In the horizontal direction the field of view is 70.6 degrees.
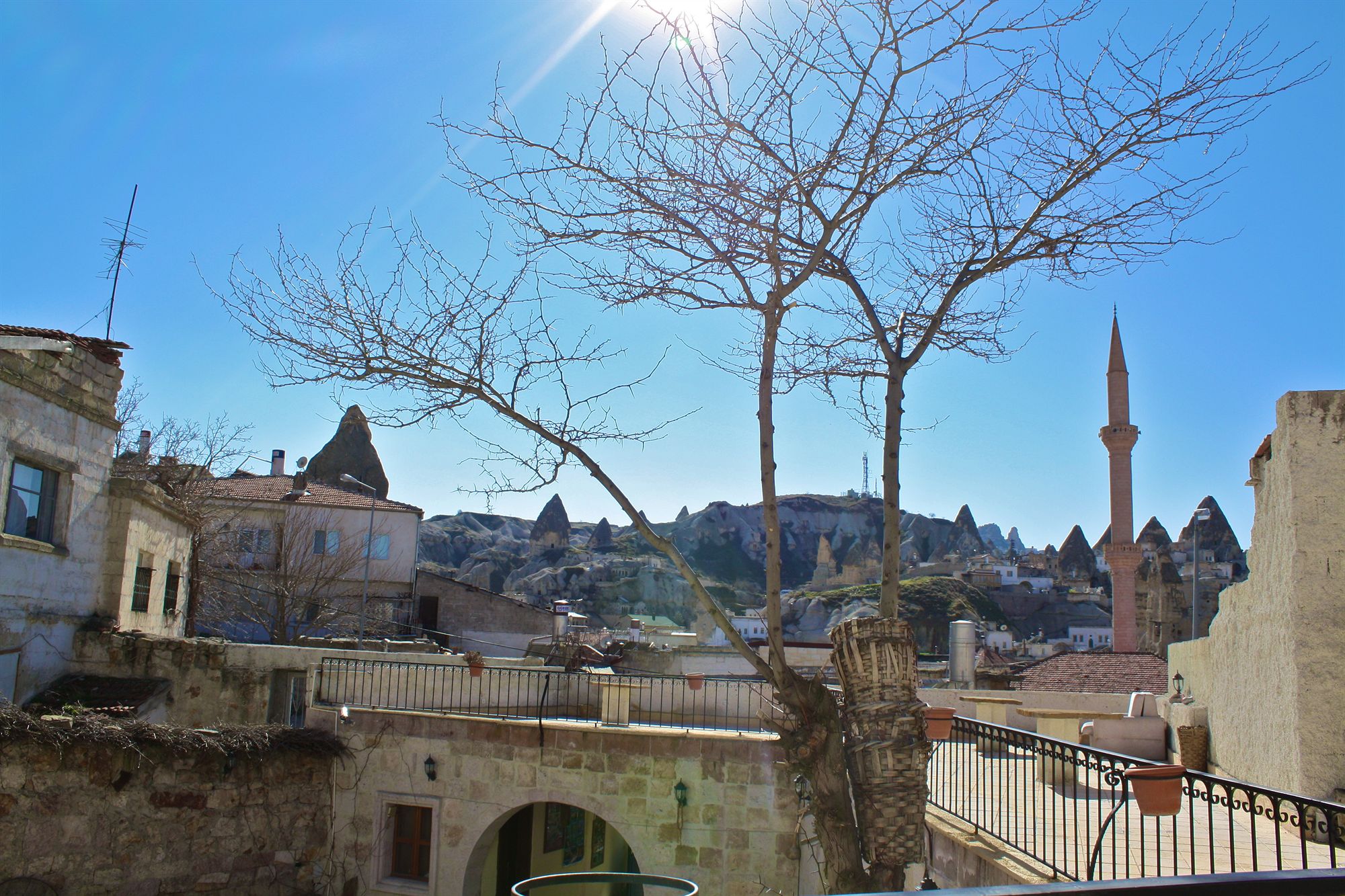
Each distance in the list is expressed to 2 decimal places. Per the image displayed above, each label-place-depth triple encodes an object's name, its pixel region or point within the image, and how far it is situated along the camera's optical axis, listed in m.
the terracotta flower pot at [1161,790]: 5.17
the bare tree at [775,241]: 5.96
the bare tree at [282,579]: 28.50
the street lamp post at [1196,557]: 23.88
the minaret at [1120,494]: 40.62
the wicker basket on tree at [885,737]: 5.12
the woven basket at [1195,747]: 11.46
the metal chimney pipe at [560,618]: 31.81
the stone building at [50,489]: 12.95
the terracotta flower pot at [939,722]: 8.73
